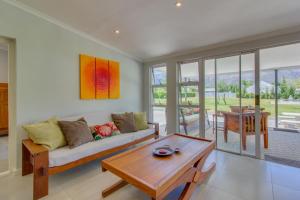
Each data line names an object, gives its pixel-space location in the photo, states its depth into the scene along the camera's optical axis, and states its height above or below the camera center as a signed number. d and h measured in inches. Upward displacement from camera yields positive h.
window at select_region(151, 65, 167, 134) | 175.5 +6.3
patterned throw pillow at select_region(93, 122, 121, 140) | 111.5 -23.5
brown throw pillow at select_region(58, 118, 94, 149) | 93.7 -20.8
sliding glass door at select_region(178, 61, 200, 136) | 150.4 +1.4
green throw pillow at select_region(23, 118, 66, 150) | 86.4 -20.2
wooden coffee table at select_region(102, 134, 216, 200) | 54.3 -28.4
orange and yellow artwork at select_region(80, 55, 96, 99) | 127.6 +19.5
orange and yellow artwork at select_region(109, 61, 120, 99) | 149.5 +19.7
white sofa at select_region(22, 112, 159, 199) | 73.2 -31.2
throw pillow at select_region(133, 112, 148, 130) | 138.1 -19.6
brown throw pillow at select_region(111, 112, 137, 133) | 129.4 -19.2
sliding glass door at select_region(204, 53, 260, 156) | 121.6 -2.4
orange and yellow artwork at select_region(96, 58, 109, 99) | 139.0 +19.5
